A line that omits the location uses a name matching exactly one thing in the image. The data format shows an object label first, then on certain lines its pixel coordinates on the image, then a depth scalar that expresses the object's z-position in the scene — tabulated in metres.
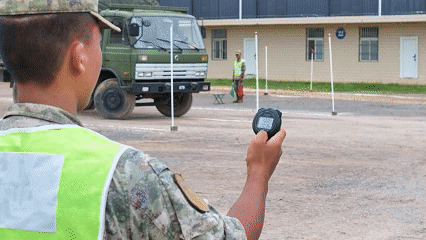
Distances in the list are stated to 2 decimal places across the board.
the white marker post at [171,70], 18.09
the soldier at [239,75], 26.62
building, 37.28
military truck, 19.34
